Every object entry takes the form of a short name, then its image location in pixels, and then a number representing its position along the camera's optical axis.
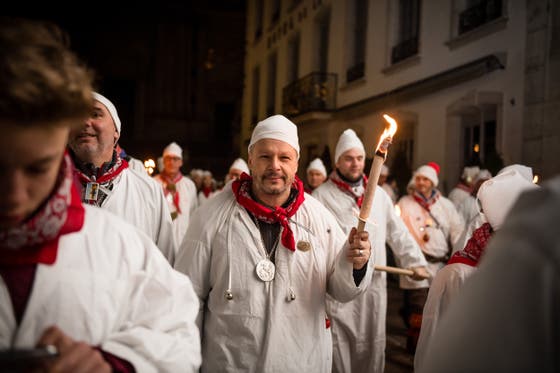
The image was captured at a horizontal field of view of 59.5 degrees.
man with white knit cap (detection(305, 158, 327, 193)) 10.31
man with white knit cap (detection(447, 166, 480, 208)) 9.77
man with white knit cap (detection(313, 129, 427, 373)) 4.86
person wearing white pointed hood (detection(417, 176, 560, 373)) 0.86
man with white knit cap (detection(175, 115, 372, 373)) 2.78
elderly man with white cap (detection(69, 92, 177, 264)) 3.26
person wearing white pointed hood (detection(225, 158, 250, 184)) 11.19
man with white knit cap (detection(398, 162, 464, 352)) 7.09
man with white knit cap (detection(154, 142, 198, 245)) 8.94
